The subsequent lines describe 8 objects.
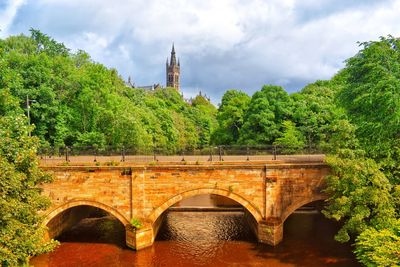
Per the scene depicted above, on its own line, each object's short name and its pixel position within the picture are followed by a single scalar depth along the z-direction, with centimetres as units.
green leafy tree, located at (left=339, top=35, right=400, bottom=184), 1556
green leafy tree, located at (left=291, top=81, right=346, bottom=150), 2941
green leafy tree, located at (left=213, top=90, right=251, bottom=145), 3519
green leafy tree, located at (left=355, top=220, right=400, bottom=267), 1200
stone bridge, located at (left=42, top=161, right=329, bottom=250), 1873
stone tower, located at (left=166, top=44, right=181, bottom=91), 15350
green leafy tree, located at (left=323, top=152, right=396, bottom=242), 1462
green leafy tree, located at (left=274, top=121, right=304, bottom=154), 2783
